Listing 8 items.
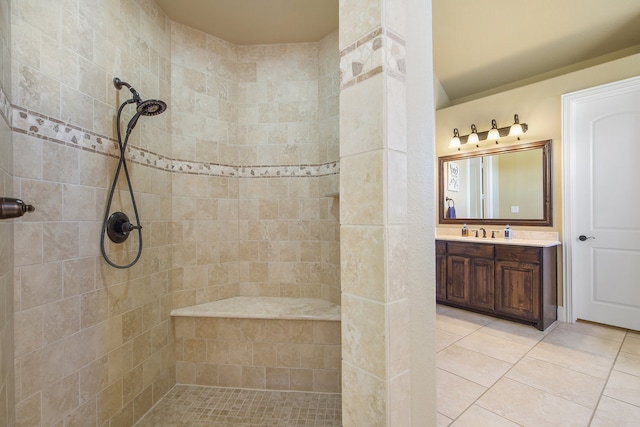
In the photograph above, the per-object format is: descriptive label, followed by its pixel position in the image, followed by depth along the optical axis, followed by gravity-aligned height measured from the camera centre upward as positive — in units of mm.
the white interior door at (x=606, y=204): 2568 +78
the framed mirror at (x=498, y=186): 3045 +341
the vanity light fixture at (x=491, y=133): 3109 +978
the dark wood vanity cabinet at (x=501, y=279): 2678 -725
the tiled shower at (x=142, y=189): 1188 +173
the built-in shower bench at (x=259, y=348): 1945 -985
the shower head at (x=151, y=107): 1520 +627
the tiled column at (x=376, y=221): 688 -18
